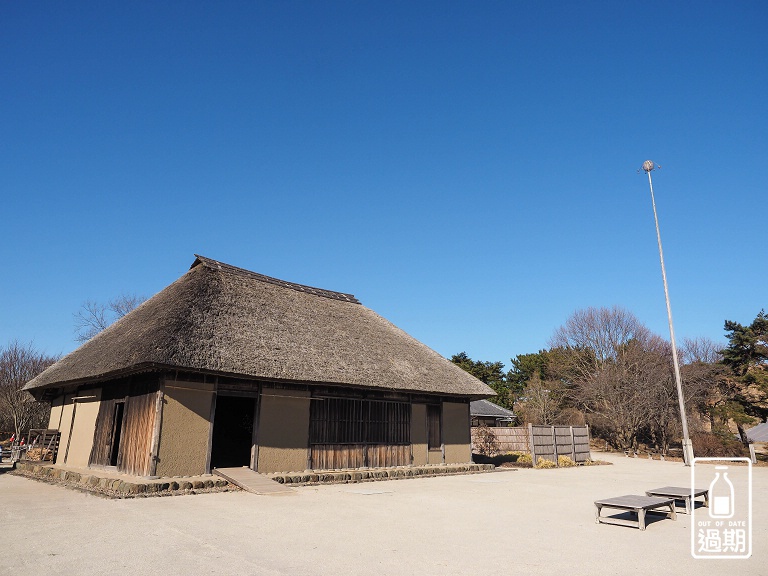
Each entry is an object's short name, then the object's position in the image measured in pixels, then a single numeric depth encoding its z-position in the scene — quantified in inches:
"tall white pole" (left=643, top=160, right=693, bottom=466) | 838.5
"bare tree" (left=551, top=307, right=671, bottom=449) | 1104.9
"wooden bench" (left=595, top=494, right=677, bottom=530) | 282.8
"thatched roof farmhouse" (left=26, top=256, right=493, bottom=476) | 459.2
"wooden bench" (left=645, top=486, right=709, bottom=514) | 322.3
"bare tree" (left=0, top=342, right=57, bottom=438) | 1099.9
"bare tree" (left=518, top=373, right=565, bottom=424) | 1342.3
